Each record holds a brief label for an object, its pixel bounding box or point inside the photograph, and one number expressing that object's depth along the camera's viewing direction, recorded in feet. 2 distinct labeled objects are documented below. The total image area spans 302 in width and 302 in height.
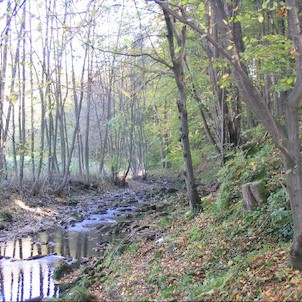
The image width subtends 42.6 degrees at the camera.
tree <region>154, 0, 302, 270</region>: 15.38
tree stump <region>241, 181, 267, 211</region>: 24.34
